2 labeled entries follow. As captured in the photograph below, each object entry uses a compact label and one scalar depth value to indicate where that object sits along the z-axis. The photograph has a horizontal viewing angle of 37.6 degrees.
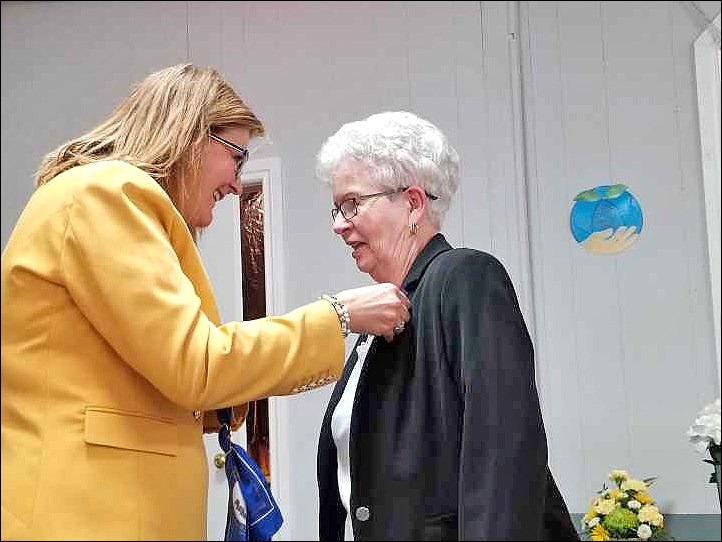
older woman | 1.38
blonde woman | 1.18
